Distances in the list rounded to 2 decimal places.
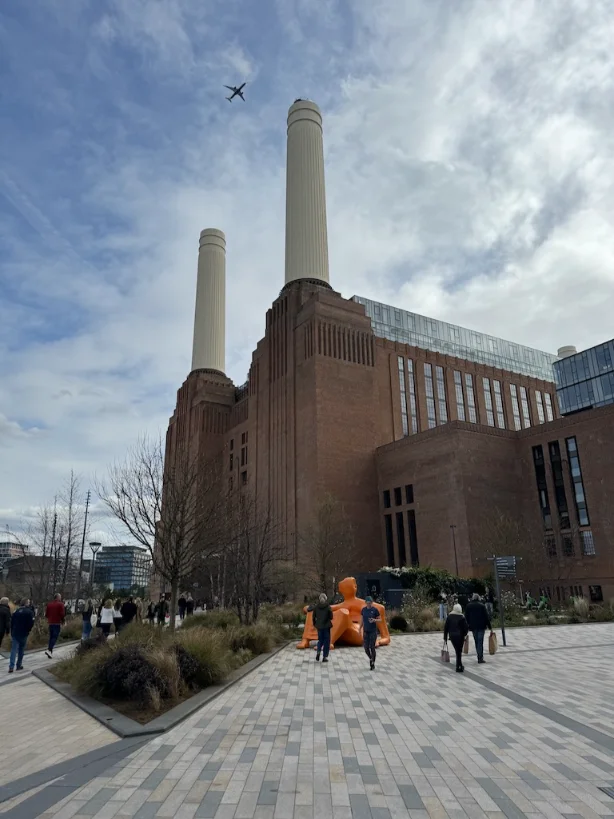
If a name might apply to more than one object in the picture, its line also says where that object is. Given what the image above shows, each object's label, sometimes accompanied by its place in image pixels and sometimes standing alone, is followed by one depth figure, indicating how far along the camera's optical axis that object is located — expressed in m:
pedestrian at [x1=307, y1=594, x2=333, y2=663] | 14.73
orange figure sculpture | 17.98
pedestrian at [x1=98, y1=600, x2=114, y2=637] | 15.52
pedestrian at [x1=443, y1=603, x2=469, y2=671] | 12.74
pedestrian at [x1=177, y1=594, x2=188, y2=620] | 29.38
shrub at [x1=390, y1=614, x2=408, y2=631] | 23.28
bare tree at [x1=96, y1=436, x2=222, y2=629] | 16.36
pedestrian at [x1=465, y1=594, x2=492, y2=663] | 14.28
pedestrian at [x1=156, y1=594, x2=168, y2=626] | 22.85
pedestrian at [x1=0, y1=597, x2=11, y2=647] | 14.37
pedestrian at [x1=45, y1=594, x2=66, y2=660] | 16.34
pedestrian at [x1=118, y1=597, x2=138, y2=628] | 17.66
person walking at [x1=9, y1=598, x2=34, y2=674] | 13.78
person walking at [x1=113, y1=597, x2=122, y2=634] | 17.94
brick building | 43.50
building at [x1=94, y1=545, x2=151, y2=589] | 146.27
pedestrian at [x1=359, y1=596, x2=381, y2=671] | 13.25
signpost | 18.11
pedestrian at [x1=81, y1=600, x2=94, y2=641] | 19.25
